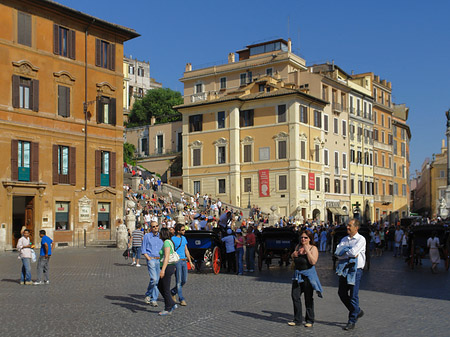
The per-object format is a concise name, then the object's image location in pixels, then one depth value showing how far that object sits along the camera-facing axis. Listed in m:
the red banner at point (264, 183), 52.81
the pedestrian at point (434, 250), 19.67
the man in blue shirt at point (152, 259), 11.92
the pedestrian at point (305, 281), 9.84
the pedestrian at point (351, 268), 9.55
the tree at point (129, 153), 64.02
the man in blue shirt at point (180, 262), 11.91
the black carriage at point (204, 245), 18.80
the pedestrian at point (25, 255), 16.03
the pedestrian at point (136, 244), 21.14
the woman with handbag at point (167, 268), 10.91
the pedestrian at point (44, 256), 15.91
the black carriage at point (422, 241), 20.91
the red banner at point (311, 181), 53.09
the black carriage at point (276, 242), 20.47
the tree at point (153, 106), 79.44
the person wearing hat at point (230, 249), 19.14
